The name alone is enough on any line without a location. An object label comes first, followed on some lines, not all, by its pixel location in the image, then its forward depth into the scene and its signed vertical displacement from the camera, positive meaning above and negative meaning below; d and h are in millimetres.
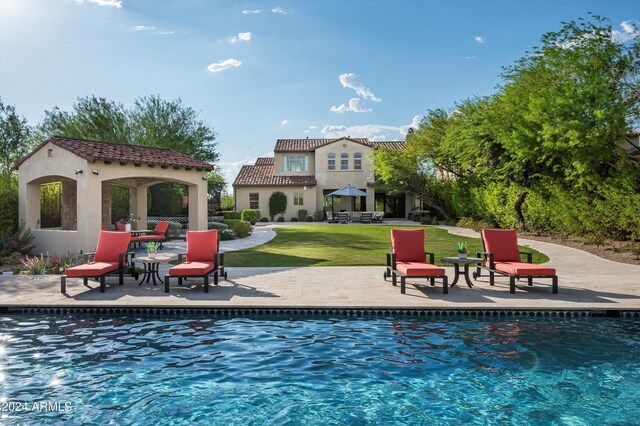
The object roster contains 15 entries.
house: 36531 +2891
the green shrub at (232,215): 33781 -143
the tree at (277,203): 35938 +848
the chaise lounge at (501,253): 8992 -972
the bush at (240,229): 21516 -822
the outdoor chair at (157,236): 16141 -885
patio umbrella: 32125 +1565
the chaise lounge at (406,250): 9289 -888
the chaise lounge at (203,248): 9898 -823
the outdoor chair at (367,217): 32781 -390
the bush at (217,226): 21059 -636
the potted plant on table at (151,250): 9402 -820
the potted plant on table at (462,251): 8877 -854
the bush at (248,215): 32438 -151
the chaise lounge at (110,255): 9109 -946
